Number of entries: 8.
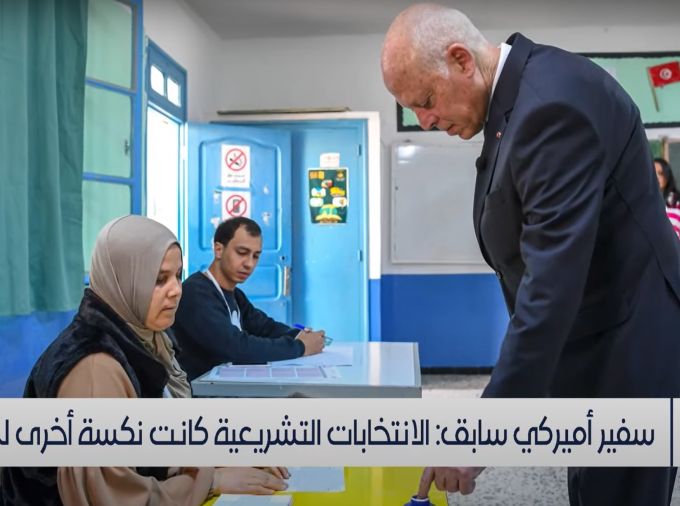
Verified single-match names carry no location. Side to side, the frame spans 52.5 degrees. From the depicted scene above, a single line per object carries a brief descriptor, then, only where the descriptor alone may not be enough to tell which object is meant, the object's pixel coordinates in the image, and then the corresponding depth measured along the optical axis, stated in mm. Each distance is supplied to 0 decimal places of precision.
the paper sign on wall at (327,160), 4238
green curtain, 1974
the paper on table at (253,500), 917
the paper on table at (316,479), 1039
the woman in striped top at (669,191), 3584
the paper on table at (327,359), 1945
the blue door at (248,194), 3895
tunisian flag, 4434
